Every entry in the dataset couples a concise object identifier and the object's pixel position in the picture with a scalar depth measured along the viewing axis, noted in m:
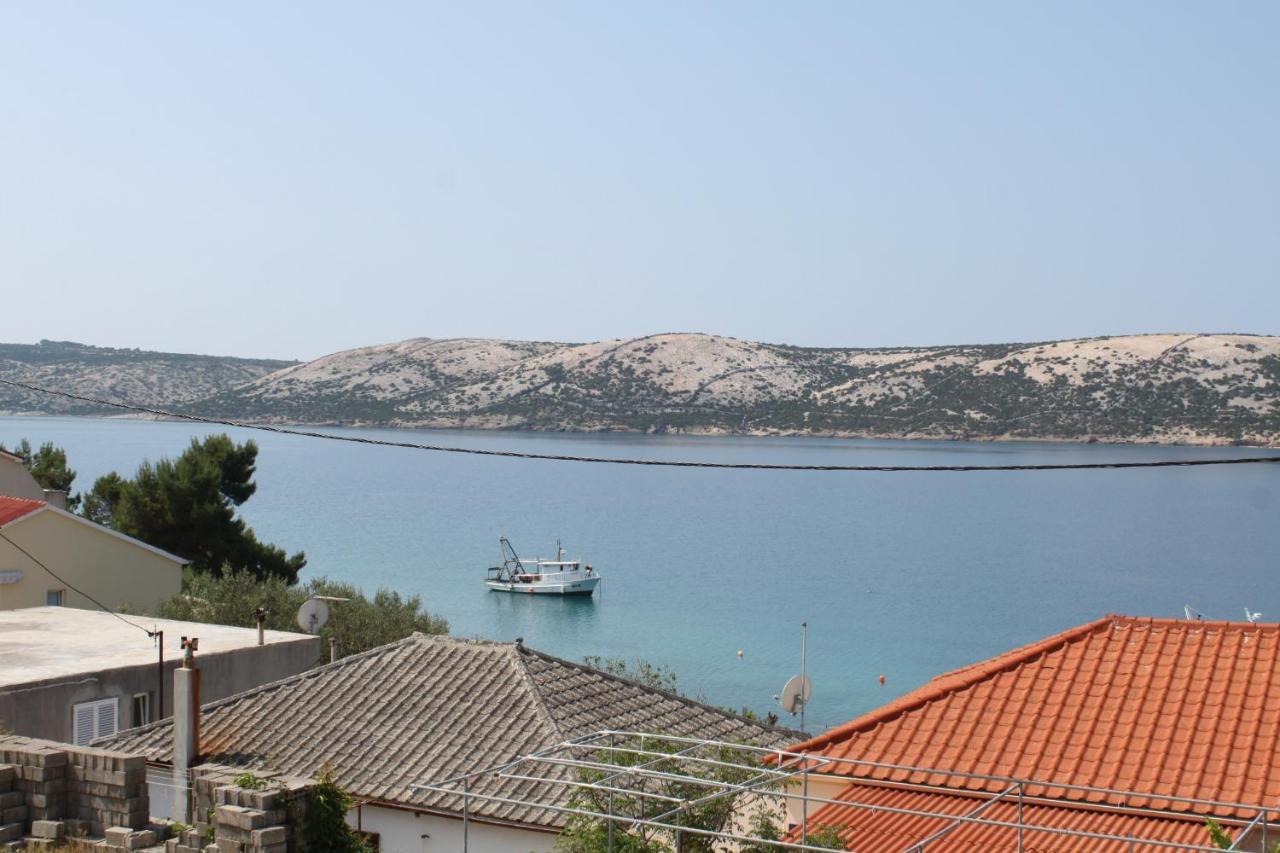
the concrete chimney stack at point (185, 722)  17.08
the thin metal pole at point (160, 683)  20.73
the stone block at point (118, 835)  11.60
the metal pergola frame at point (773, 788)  9.96
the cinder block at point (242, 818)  10.69
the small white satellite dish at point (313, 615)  26.38
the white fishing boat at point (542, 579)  79.44
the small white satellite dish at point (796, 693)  24.03
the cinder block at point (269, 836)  10.66
